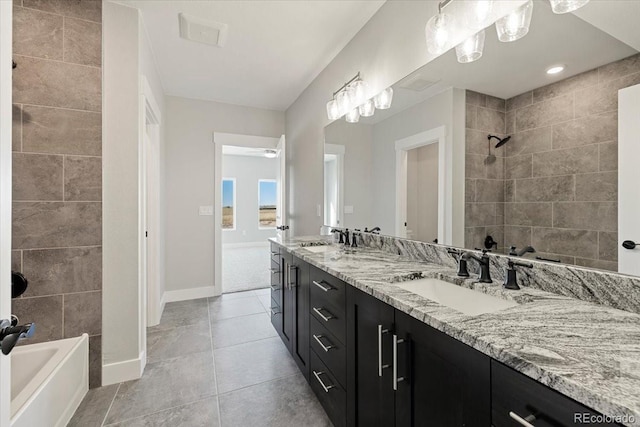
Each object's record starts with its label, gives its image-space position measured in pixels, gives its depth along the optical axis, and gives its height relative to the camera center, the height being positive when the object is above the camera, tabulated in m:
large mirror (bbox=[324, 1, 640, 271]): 0.98 +0.31
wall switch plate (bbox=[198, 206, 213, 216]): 3.83 +0.02
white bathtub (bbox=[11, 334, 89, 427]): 1.24 -0.87
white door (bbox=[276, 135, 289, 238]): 3.37 +0.28
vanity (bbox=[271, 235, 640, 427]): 0.55 -0.35
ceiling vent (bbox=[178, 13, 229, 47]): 2.21 +1.50
